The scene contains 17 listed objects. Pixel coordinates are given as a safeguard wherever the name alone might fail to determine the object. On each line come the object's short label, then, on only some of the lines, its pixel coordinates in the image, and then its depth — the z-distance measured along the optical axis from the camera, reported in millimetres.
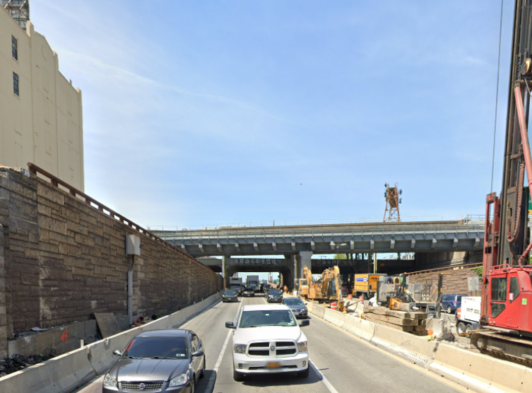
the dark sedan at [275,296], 43769
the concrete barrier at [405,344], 11961
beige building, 32688
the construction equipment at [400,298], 22678
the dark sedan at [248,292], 63906
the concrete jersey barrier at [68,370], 7781
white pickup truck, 9898
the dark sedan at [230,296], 48250
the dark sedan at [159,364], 7785
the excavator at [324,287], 40769
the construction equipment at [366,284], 51406
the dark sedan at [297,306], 26922
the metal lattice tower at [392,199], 101375
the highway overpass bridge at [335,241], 54750
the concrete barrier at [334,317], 23378
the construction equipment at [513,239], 11023
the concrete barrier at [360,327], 17609
